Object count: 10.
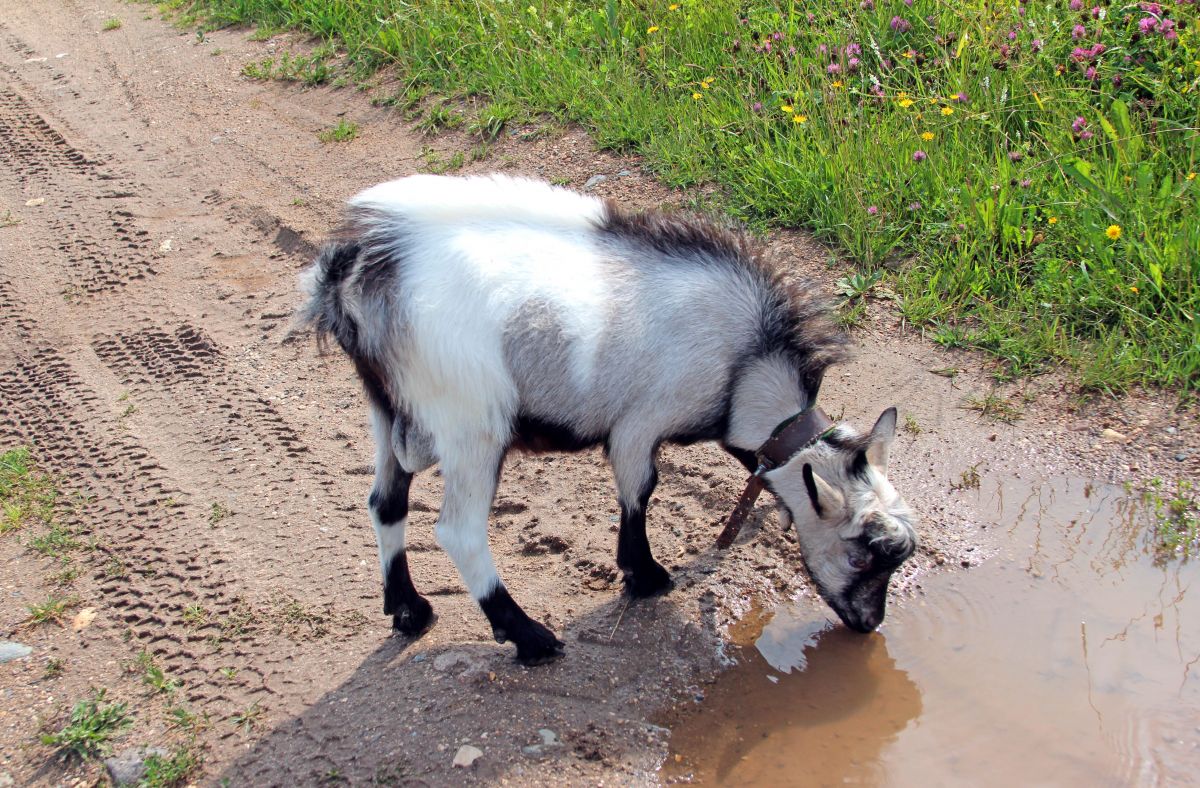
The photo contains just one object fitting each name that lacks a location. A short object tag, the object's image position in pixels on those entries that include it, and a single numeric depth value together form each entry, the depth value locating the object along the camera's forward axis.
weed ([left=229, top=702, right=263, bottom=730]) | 3.25
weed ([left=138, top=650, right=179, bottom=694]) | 3.39
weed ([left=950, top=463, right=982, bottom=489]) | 4.15
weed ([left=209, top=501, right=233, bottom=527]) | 4.13
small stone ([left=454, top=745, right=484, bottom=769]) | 3.05
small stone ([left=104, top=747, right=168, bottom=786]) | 3.10
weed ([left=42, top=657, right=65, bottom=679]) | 3.49
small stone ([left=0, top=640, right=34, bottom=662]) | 3.55
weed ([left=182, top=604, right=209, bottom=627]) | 3.66
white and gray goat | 3.18
